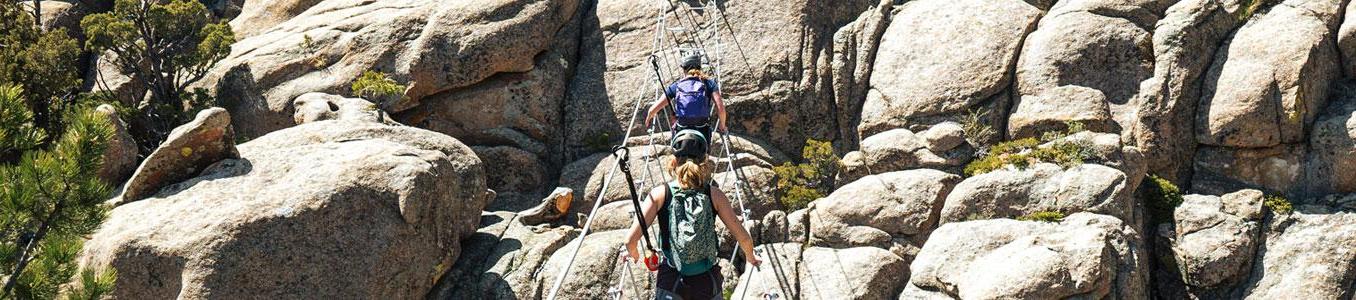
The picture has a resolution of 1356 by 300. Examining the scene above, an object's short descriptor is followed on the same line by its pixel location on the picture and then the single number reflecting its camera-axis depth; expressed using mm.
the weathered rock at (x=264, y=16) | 31906
